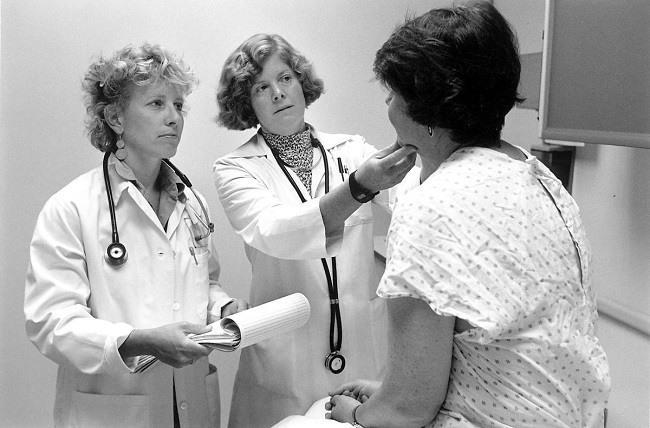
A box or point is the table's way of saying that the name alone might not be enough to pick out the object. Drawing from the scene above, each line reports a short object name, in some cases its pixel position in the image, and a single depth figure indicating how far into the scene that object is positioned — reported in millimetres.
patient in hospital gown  948
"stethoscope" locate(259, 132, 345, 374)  1792
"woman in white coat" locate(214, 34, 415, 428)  1791
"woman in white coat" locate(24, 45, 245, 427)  1472
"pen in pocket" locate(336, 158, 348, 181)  1898
